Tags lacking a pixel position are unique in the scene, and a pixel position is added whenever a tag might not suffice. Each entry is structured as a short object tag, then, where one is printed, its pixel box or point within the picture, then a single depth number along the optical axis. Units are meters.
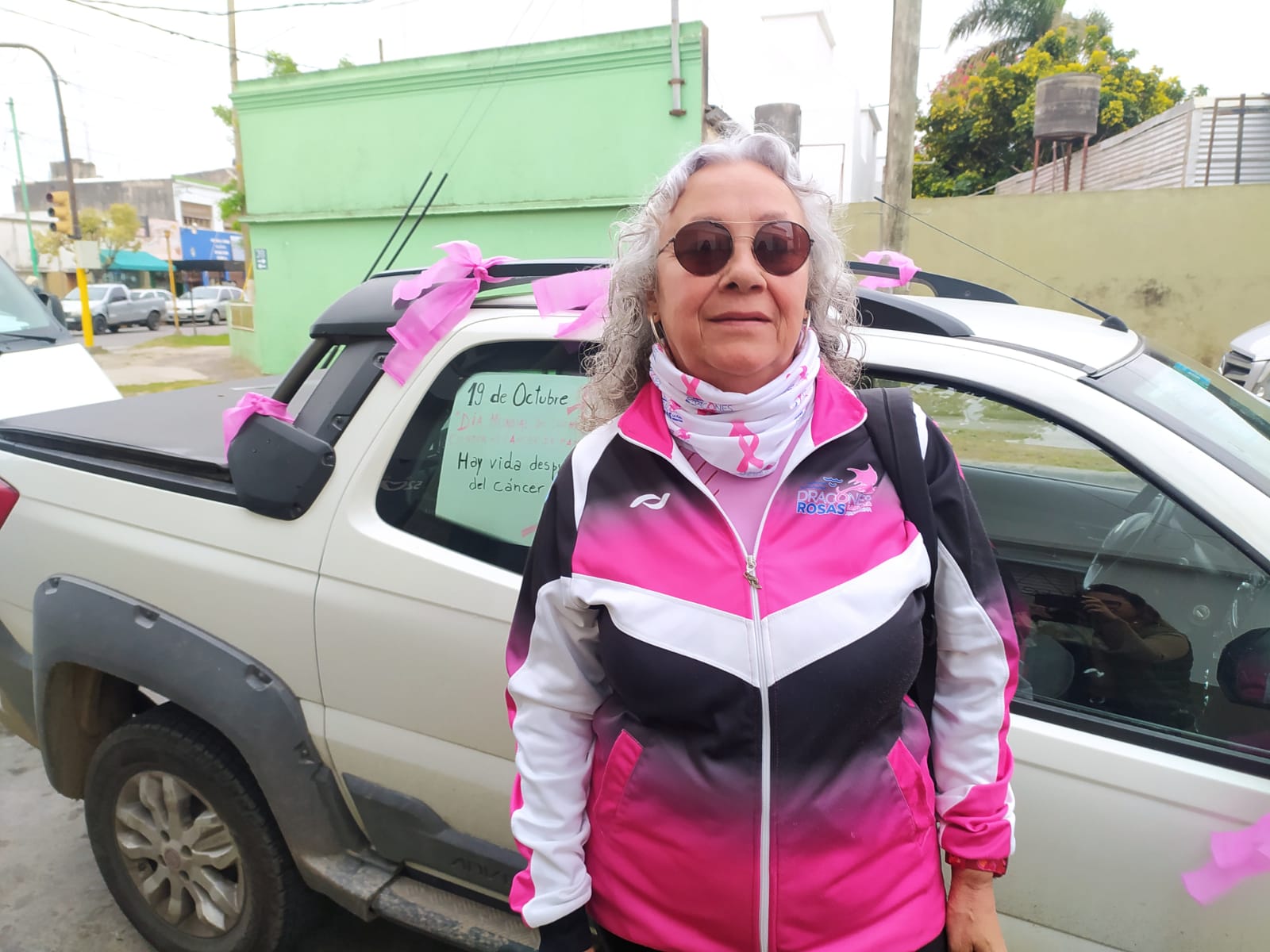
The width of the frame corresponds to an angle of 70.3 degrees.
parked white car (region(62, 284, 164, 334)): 29.44
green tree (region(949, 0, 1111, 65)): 25.77
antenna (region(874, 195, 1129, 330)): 2.21
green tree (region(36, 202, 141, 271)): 37.56
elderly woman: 1.20
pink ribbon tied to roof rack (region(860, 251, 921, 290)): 2.24
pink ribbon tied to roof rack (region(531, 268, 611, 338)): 1.94
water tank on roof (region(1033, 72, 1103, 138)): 15.70
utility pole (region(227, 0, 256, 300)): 17.88
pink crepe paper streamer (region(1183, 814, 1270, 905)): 1.41
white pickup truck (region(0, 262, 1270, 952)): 1.54
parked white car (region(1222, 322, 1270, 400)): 5.23
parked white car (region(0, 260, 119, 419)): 4.71
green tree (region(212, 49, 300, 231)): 17.58
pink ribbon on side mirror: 2.12
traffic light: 15.34
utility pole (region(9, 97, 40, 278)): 34.47
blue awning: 43.12
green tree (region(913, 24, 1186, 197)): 22.19
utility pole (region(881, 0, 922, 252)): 7.38
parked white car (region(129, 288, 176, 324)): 32.08
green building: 10.93
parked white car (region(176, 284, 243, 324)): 34.06
